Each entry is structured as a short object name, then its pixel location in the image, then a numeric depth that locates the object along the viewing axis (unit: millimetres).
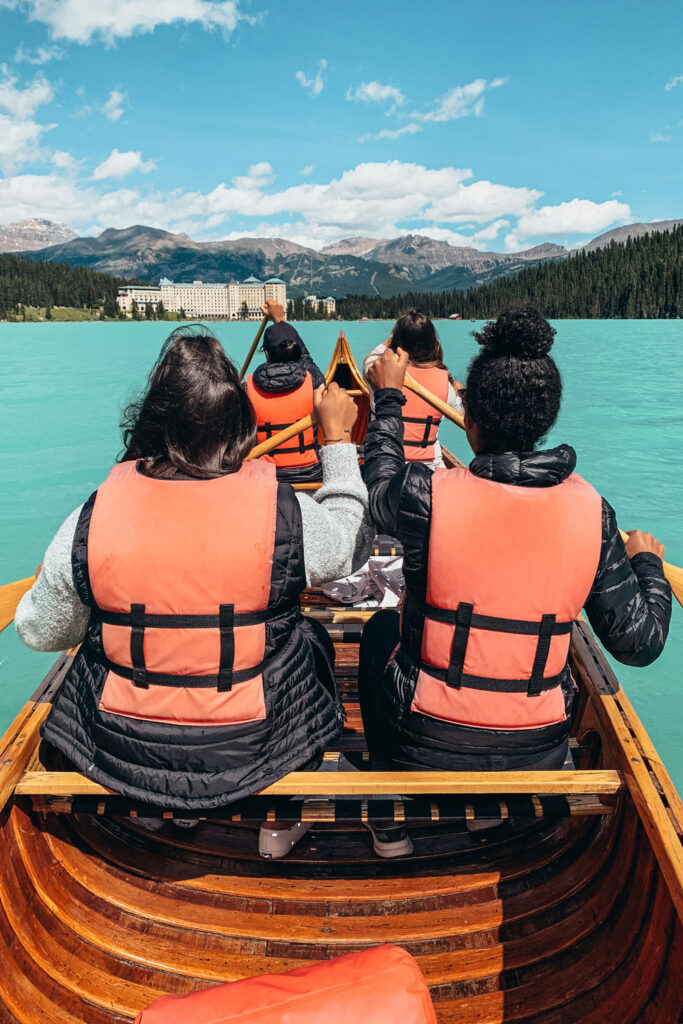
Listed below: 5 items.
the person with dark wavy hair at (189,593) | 1848
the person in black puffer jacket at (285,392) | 5668
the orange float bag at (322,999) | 1219
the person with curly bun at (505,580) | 1951
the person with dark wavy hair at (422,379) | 5109
